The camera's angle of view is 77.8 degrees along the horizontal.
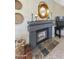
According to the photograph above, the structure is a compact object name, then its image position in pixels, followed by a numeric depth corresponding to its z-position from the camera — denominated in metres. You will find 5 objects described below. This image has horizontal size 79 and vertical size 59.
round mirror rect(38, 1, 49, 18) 2.07
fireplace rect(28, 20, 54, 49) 1.66
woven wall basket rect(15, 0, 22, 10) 1.45
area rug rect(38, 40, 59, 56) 1.66
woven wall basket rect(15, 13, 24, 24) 1.44
